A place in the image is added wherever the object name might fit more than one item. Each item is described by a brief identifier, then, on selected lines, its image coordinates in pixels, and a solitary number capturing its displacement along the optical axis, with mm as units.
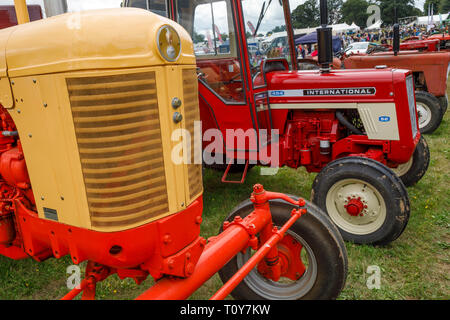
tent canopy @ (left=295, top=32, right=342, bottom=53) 16789
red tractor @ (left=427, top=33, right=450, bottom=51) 10594
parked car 17891
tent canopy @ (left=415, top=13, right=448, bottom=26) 29027
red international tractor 3113
